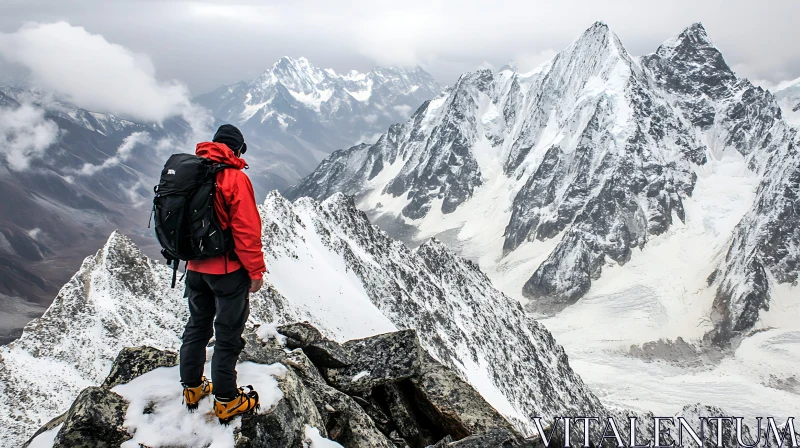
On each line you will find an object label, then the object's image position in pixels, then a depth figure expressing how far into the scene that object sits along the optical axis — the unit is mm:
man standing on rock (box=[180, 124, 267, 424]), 7910
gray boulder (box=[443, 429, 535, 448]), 10031
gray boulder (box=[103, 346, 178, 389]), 9859
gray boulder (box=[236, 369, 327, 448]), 8203
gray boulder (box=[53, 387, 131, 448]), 8086
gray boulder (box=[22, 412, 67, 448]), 9230
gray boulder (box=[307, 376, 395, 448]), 10312
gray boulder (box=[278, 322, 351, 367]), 13383
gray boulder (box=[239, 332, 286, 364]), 10419
